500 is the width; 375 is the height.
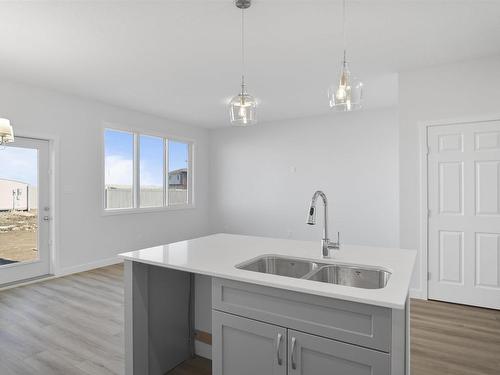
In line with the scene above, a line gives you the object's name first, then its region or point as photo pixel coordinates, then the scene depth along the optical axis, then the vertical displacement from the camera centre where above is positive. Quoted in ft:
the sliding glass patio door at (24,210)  13.16 -1.08
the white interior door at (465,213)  10.71 -0.99
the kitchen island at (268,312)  4.14 -2.05
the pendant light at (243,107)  7.72 +1.98
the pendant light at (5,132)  10.56 +1.87
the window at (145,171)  17.60 +0.95
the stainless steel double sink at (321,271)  5.64 -1.68
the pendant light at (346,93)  6.72 +2.07
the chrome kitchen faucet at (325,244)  6.24 -1.20
